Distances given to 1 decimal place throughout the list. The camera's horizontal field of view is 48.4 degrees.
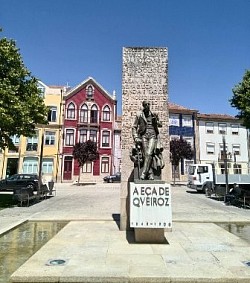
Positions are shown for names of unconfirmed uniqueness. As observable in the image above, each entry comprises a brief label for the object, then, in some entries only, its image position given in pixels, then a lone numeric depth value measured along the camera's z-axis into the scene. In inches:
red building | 1581.0
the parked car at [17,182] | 960.3
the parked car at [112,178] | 1464.7
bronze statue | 287.9
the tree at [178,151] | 1381.6
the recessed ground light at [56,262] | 200.4
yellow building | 1540.4
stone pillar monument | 367.6
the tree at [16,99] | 529.3
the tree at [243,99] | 658.2
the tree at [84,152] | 1384.1
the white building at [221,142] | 1780.3
